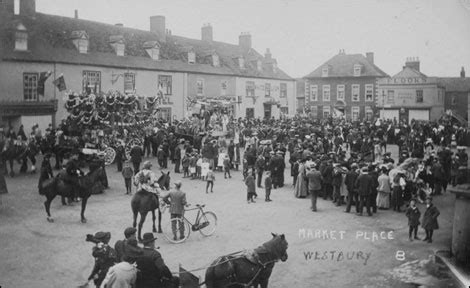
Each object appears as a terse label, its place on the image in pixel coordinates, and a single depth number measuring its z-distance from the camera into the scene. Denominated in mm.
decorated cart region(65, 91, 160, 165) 20938
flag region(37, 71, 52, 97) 24578
